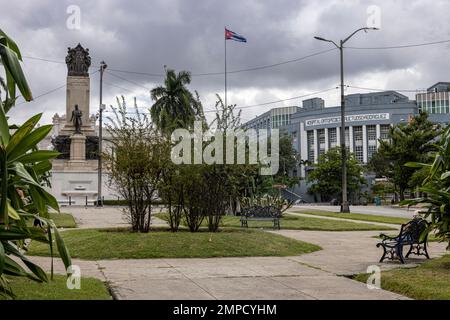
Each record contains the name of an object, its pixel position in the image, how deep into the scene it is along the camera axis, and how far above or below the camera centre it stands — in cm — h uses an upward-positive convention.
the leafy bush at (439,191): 984 -7
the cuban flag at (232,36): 3559 +956
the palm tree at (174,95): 6197 +1032
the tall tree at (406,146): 4825 +361
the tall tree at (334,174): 6303 +147
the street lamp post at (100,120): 4262 +503
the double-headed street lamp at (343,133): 3366 +323
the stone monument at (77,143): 4834 +389
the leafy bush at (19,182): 543 +6
